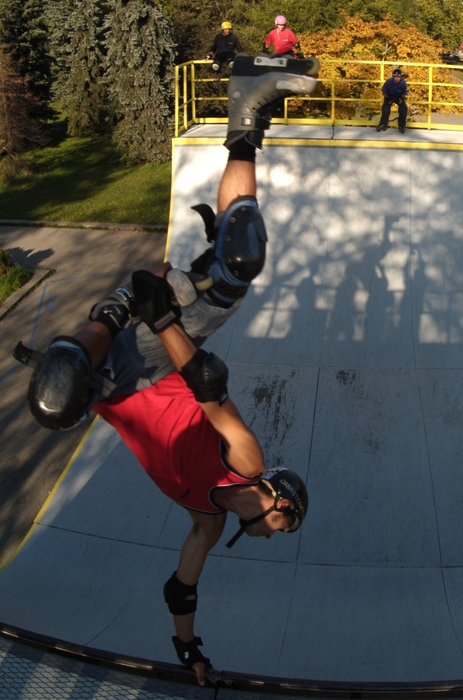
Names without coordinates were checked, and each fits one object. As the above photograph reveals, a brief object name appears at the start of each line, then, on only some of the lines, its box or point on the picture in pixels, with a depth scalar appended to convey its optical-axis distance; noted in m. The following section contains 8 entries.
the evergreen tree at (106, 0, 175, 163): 22.27
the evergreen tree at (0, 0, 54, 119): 25.62
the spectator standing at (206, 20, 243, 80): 12.48
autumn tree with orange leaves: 18.25
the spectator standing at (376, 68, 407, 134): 11.01
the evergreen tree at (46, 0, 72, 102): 26.75
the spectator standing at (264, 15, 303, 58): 11.55
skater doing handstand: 2.93
